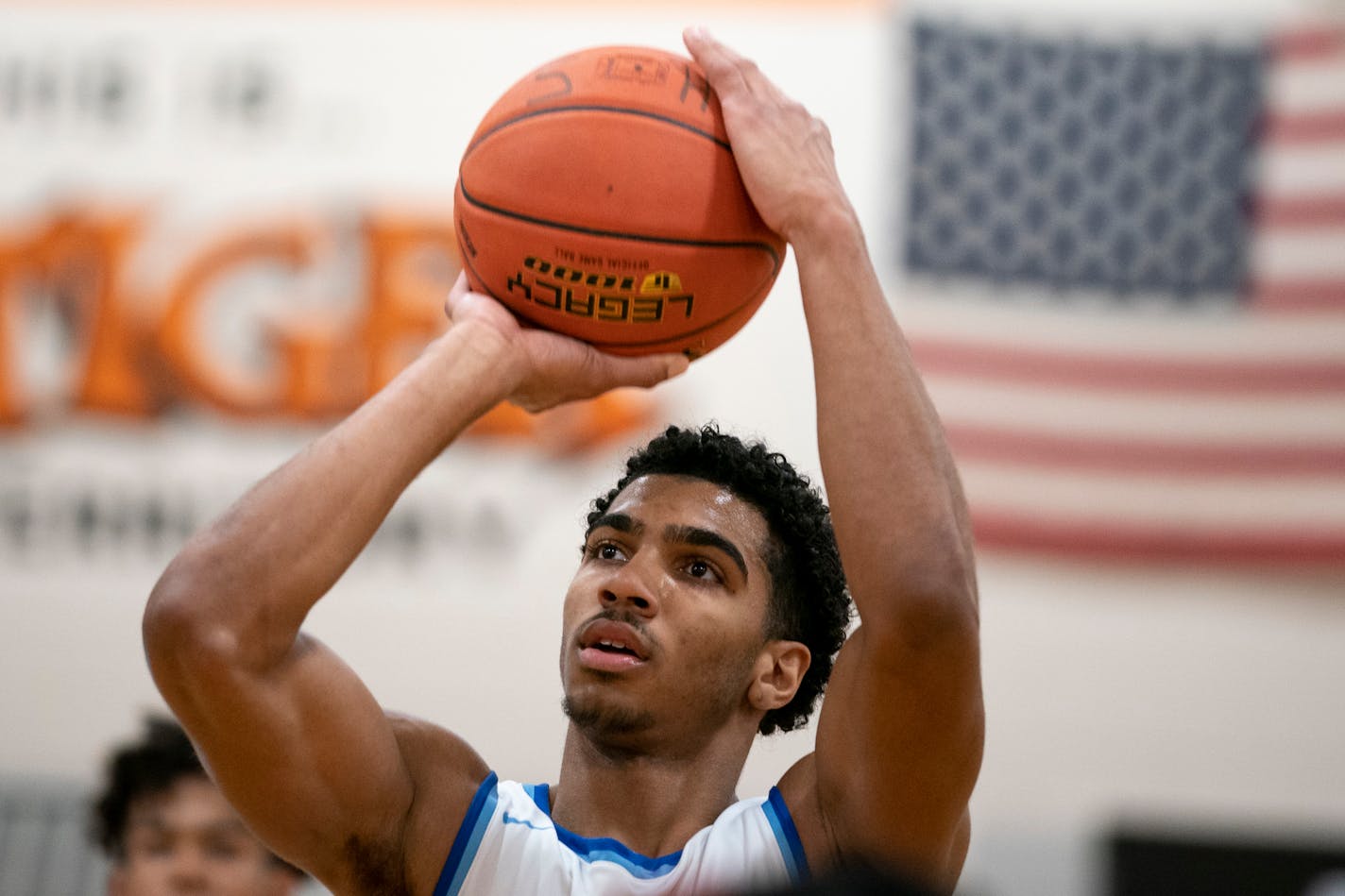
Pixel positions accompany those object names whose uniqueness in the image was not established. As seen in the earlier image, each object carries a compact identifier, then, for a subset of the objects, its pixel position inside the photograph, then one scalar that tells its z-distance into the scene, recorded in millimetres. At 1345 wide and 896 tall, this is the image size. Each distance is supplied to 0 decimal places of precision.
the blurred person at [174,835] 7121
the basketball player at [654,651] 4355
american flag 12945
